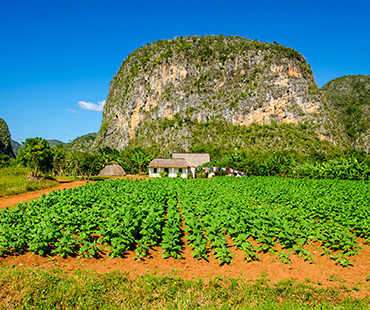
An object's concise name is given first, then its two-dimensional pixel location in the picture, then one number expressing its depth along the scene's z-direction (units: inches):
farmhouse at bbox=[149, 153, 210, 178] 1753.6
